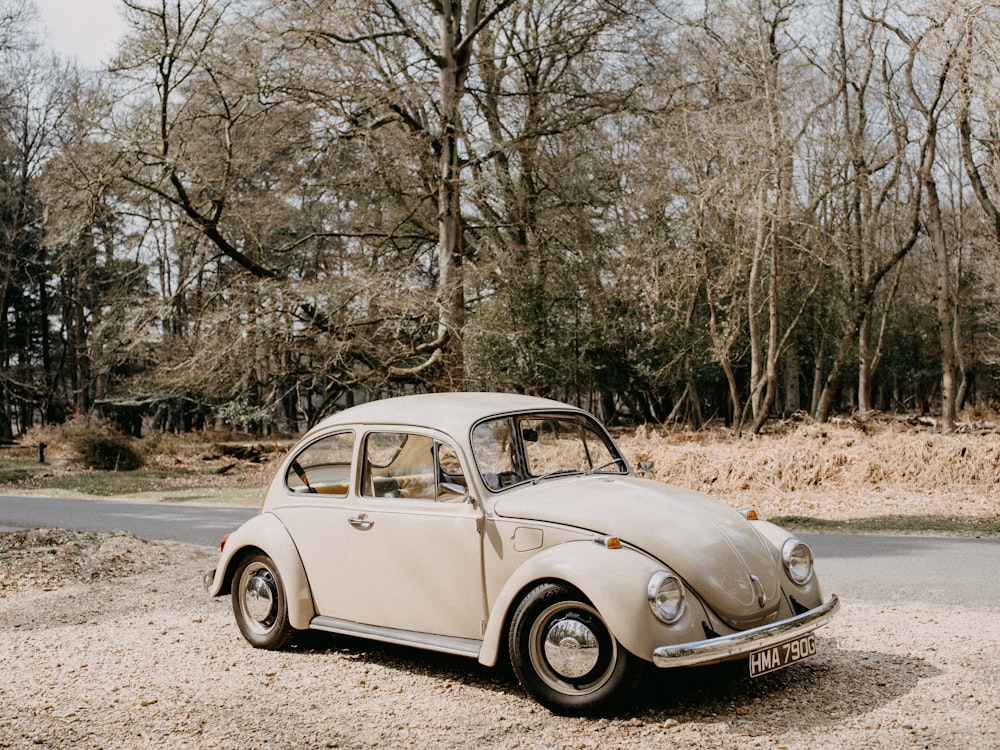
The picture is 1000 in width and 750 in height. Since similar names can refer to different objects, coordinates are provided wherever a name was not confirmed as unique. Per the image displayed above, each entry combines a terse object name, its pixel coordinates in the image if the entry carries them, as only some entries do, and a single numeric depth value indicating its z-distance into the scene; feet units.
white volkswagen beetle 15.79
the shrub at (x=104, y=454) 91.45
